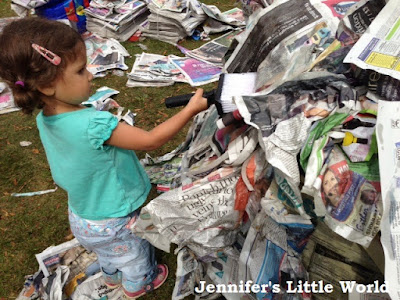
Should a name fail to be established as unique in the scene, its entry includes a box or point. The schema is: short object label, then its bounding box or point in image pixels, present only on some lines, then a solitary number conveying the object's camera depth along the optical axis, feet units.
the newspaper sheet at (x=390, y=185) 2.71
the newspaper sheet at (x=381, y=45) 3.52
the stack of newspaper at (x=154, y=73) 9.98
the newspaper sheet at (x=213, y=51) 10.63
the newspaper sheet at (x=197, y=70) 9.84
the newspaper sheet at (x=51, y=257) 5.85
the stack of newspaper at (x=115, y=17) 11.73
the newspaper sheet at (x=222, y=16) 11.81
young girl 3.56
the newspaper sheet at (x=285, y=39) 4.00
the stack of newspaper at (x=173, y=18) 11.29
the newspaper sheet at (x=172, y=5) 11.33
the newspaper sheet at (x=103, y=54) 10.71
